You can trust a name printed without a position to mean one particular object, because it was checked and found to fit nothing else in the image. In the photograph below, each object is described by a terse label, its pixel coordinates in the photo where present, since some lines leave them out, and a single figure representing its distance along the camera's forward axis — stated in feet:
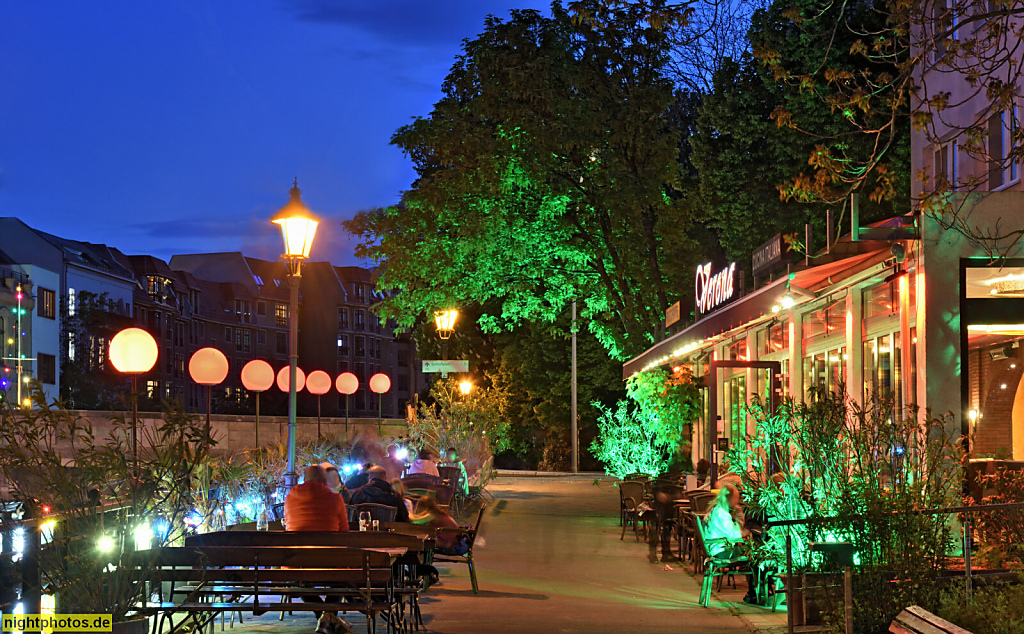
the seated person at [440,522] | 37.93
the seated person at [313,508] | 31.89
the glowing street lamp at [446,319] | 91.56
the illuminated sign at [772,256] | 43.86
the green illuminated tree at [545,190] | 85.10
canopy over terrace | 38.01
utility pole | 132.36
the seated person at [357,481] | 42.22
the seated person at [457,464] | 72.81
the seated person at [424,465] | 61.98
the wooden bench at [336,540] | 27.32
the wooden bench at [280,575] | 25.03
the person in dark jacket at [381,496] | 37.86
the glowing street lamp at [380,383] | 79.43
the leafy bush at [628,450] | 80.02
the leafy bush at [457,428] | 81.71
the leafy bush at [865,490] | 26.27
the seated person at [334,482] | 40.46
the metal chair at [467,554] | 35.67
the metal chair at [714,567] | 33.50
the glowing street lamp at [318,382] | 69.21
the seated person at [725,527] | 34.35
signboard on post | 83.92
